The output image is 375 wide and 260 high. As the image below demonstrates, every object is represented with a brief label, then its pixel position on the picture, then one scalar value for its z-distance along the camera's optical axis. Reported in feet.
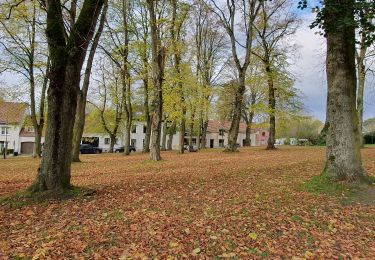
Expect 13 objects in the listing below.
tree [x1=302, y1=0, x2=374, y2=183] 27.07
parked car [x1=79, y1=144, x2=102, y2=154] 161.99
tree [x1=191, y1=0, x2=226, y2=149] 99.66
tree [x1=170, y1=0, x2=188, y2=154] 67.62
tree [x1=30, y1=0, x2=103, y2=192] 24.25
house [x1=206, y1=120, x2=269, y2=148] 250.35
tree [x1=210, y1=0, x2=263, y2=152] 82.17
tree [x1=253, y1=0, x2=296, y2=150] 93.66
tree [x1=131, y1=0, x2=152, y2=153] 84.12
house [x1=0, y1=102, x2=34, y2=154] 182.09
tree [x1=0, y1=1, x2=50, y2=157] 82.69
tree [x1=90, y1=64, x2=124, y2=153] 116.98
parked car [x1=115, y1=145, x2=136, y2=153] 185.53
